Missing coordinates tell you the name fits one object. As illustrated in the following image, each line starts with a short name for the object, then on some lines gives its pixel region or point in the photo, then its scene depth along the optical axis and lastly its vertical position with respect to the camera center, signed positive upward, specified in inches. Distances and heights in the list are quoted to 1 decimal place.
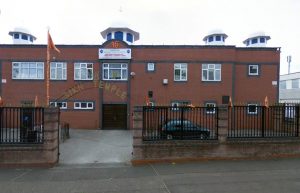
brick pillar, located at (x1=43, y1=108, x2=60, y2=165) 400.5 -55.6
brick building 972.6 +75.9
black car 422.5 -52.2
